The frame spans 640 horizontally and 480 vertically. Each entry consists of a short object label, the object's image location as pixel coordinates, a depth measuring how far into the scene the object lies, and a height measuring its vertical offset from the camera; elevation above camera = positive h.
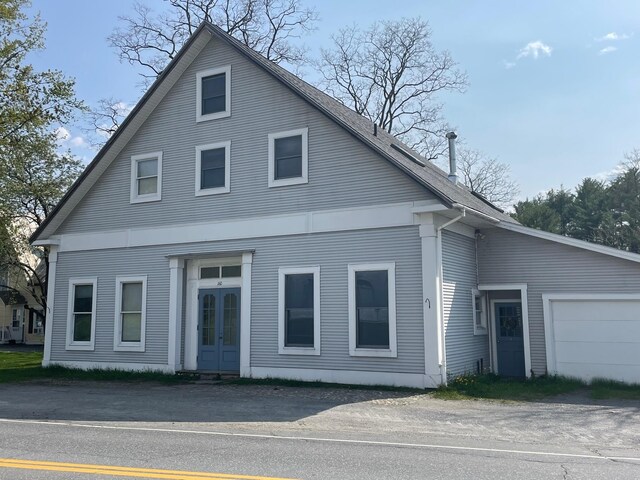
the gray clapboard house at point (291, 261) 14.48 +1.82
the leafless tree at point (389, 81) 35.56 +14.72
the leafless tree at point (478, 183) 41.31 +9.94
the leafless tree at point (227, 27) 31.08 +15.77
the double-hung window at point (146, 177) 18.06 +4.66
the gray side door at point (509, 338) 16.98 -0.31
